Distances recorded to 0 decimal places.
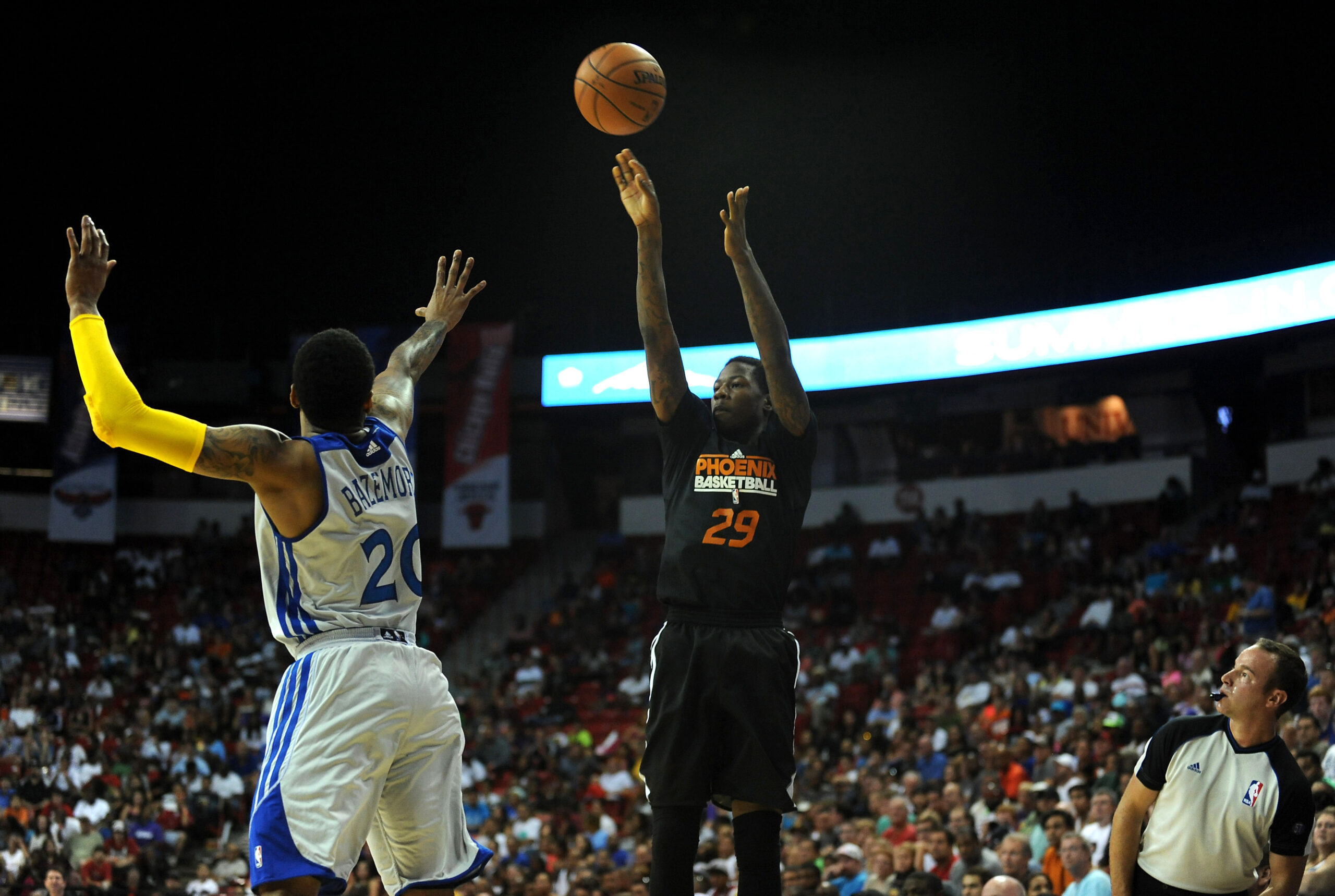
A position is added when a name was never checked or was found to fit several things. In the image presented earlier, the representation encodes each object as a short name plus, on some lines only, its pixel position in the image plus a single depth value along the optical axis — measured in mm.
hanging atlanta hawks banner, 24922
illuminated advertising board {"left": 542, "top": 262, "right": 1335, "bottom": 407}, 17672
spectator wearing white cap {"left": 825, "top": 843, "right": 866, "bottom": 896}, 9062
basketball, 5715
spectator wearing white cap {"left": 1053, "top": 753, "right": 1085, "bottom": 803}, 10648
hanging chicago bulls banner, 23500
